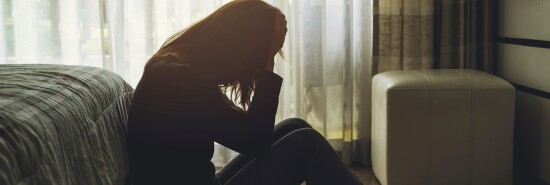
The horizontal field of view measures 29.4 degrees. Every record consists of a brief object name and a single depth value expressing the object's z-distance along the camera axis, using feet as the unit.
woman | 10.63
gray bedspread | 8.73
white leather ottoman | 13.65
